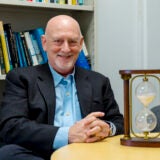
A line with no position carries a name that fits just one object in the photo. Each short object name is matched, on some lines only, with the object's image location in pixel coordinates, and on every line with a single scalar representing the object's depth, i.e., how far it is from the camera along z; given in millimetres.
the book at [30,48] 2424
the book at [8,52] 2352
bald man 1693
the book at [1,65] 2326
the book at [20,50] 2391
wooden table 1291
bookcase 2590
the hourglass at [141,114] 1464
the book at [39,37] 2452
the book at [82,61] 2572
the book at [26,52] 2410
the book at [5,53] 2328
